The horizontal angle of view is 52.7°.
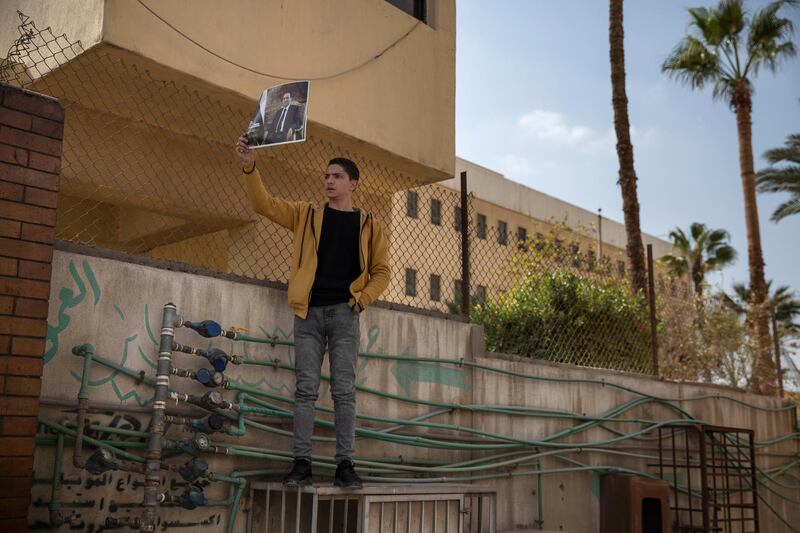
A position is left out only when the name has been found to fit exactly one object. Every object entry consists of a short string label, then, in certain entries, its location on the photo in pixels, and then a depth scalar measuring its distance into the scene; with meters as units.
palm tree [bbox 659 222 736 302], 37.44
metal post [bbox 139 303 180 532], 4.09
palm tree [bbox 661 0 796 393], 19.89
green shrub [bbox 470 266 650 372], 9.09
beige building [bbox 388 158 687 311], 28.28
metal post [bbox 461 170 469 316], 6.77
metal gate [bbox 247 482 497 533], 4.70
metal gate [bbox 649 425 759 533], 7.62
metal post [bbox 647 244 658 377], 8.62
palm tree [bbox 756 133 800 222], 22.44
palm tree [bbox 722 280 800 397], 40.35
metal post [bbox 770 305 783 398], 14.60
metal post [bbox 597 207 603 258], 30.73
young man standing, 4.73
